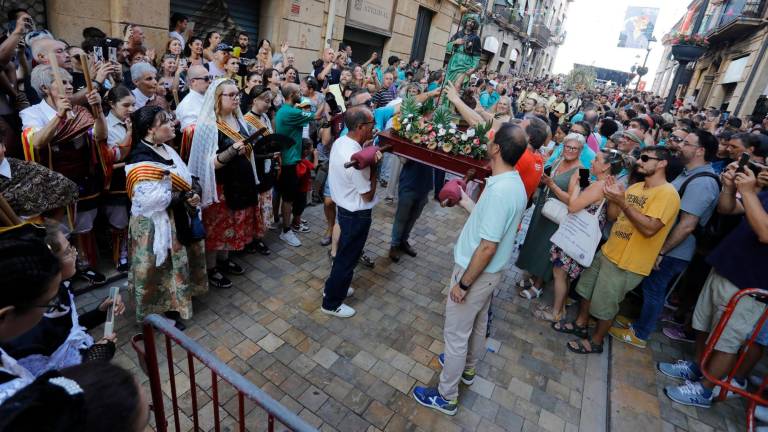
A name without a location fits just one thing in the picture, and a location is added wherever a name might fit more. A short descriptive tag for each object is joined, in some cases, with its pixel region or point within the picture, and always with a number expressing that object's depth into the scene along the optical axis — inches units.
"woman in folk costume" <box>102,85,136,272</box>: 151.1
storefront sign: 479.1
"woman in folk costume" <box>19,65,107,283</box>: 130.6
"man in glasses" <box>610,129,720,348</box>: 155.6
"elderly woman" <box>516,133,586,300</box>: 172.6
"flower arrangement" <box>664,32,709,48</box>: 333.4
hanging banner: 2218.3
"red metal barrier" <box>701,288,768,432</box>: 127.9
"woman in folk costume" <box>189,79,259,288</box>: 151.9
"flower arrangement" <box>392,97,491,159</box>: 150.0
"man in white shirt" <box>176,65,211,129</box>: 164.9
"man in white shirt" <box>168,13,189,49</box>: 293.9
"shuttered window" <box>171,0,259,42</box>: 329.1
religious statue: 198.8
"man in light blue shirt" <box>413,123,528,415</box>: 108.5
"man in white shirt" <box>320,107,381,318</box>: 147.0
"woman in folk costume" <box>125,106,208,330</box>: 125.3
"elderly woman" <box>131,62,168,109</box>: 175.6
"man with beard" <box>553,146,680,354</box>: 141.3
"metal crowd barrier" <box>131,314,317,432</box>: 61.4
